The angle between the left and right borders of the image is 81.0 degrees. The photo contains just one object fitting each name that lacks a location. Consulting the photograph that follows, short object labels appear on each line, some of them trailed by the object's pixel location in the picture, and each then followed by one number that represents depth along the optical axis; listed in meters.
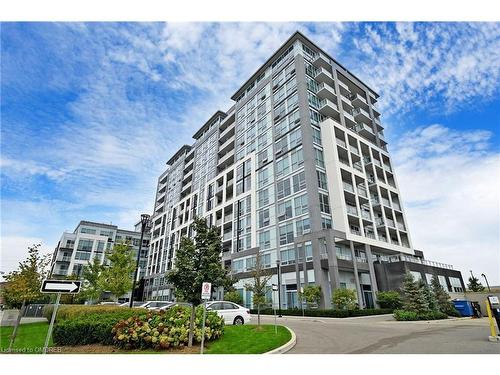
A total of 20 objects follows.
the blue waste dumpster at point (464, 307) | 31.48
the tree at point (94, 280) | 31.41
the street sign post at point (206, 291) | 10.34
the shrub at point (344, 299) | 29.67
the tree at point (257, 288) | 20.51
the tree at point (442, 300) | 31.03
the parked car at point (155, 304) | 25.13
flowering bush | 11.04
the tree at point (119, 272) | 29.17
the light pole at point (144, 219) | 25.49
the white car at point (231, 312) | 19.09
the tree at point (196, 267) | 12.10
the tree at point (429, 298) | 28.77
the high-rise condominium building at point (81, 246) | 74.40
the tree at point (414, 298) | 26.56
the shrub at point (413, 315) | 25.24
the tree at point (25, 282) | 13.51
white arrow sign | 8.04
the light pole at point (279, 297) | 33.54
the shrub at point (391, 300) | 33.28
